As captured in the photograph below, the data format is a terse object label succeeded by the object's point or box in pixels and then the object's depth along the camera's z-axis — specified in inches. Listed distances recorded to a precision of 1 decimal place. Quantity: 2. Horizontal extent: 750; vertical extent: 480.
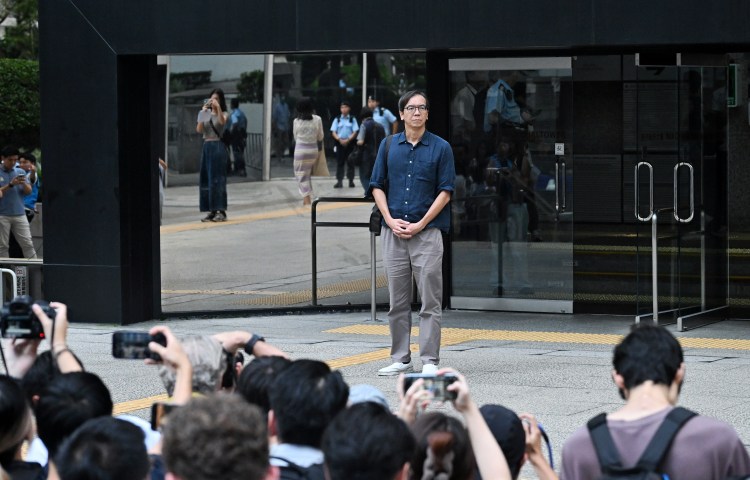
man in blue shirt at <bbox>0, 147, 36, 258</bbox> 631.8
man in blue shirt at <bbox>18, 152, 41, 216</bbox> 671.1
